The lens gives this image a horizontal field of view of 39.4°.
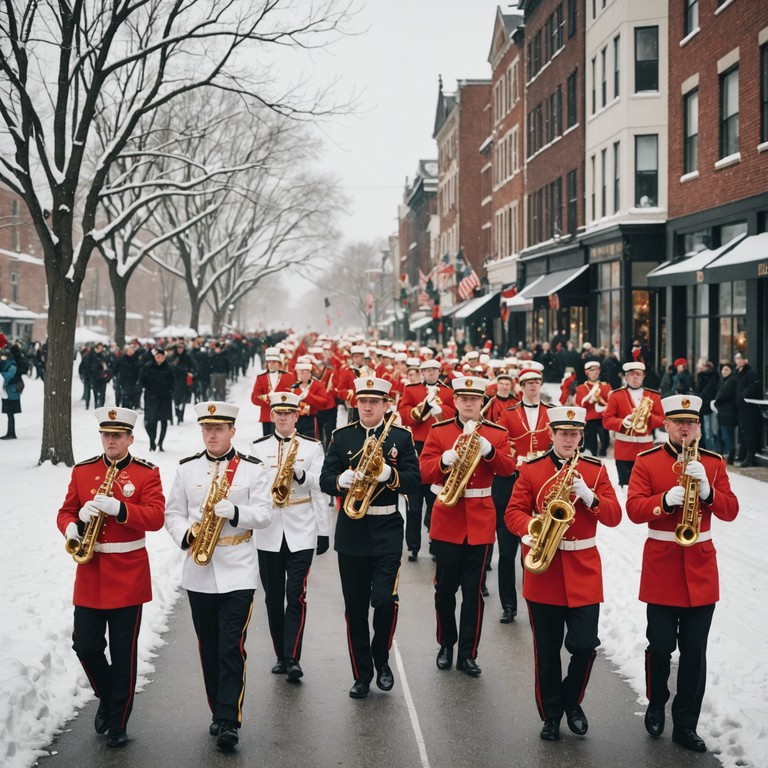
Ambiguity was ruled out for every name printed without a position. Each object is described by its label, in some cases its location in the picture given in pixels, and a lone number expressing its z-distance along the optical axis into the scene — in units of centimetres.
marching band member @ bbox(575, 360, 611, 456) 1687
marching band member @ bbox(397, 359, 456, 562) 1230
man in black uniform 769
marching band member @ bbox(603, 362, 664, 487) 1432
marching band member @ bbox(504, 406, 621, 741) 680
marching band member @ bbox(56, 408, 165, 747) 668
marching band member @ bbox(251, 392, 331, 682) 817
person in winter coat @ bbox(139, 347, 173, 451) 2095
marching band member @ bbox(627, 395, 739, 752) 667
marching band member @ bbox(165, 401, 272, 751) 671
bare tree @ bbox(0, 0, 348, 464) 1728
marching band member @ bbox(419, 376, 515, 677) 820
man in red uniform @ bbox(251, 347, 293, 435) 1686
